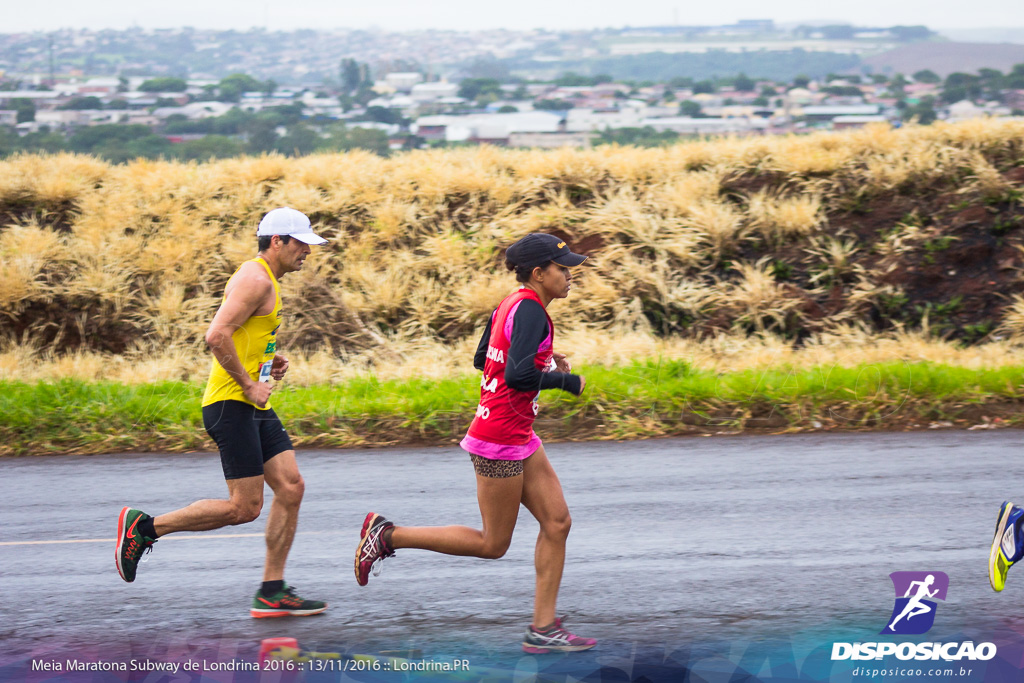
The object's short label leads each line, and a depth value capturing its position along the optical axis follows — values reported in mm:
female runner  8680
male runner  9492
